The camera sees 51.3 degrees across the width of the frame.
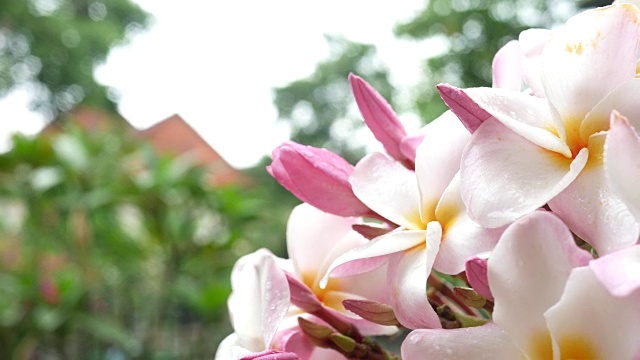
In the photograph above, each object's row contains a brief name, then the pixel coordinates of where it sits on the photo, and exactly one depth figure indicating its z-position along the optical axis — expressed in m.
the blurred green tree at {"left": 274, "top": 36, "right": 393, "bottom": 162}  6.02
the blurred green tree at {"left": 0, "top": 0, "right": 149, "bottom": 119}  5.98
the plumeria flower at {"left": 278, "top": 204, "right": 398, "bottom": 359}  0.26
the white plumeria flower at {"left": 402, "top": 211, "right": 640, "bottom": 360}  0.16
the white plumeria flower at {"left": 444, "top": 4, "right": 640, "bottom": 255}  0.18
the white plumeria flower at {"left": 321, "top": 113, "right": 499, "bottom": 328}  0.21
